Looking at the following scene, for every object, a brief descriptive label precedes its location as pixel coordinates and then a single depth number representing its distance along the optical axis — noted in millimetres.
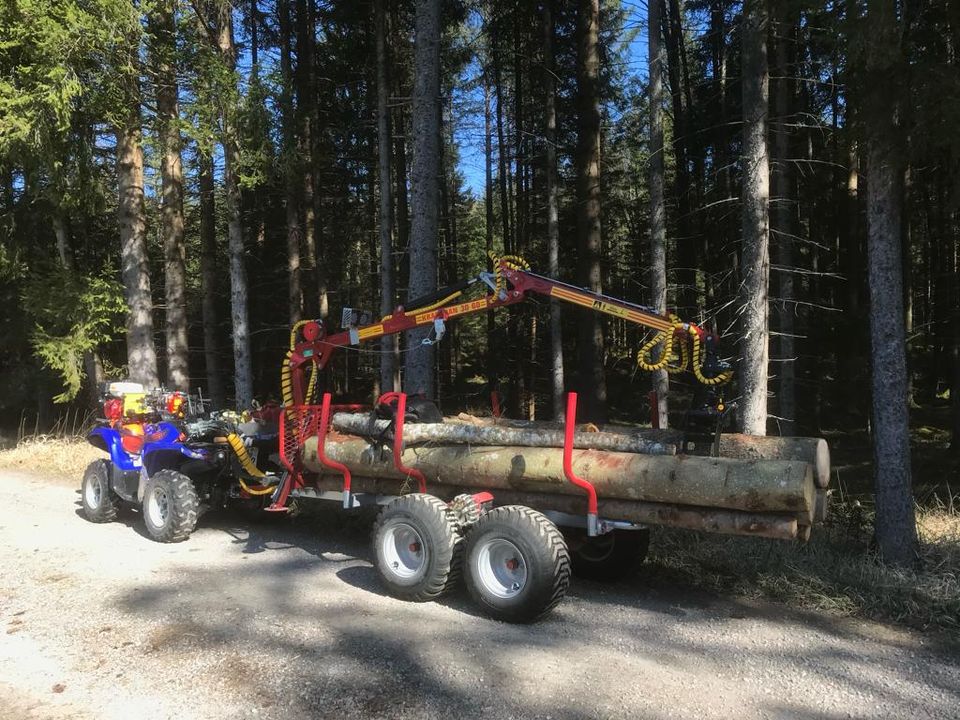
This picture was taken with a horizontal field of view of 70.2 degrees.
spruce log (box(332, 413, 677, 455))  5754
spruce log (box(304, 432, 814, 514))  4797
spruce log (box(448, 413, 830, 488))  5539
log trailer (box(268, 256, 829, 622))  5219
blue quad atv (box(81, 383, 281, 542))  8094
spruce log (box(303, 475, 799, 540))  4871
